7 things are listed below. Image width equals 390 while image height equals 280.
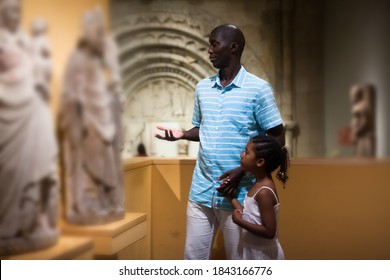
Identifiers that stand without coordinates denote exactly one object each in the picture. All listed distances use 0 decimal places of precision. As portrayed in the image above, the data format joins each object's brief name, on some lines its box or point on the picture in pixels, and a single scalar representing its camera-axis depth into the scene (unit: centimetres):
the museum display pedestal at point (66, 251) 209
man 213
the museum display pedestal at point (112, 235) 215
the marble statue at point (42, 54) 205
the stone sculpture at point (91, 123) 208
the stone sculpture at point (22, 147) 201
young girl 203
